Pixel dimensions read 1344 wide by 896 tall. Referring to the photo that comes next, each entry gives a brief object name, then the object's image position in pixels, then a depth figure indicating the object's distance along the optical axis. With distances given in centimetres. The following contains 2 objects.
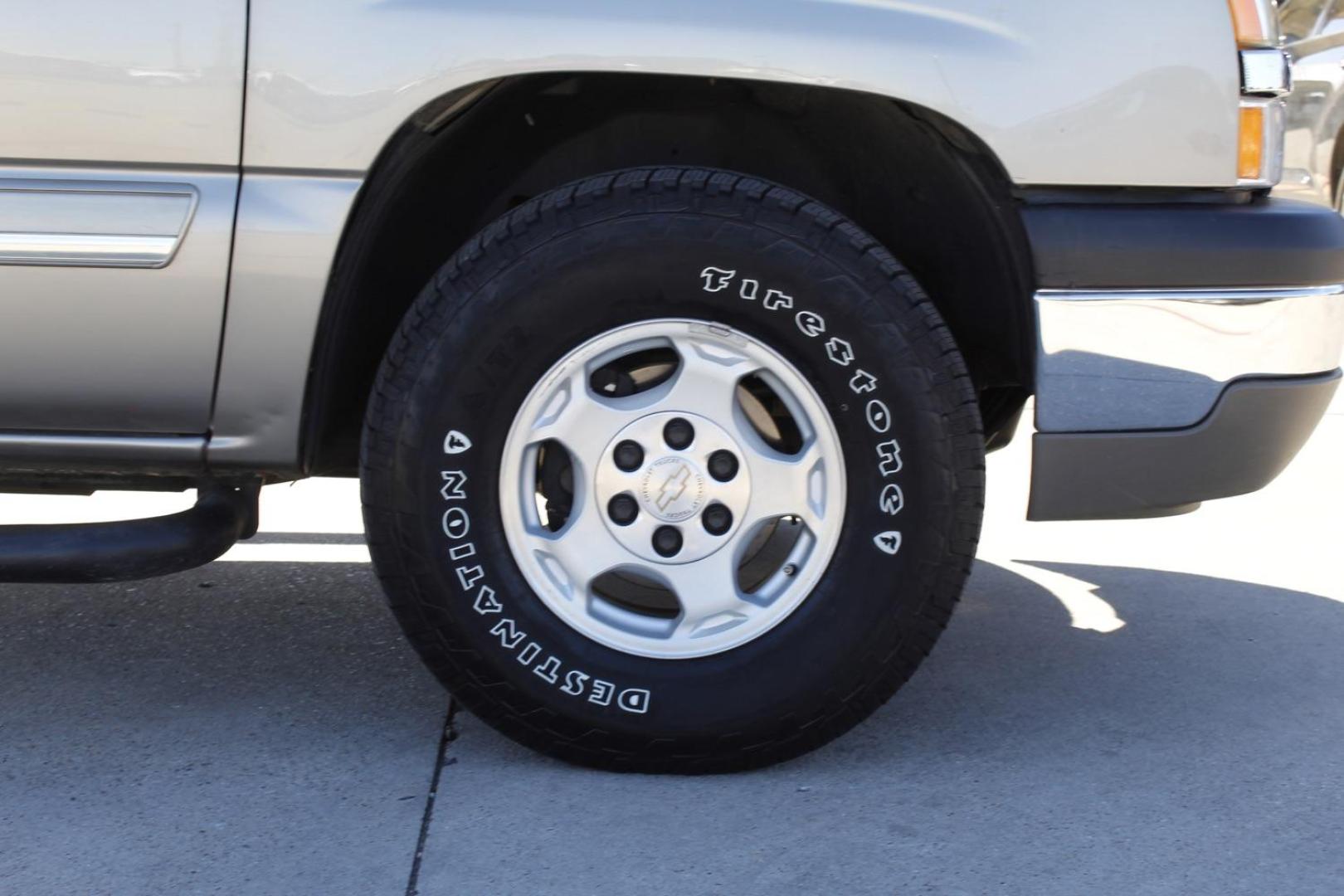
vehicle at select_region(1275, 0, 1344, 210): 789
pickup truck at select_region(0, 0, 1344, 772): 243
